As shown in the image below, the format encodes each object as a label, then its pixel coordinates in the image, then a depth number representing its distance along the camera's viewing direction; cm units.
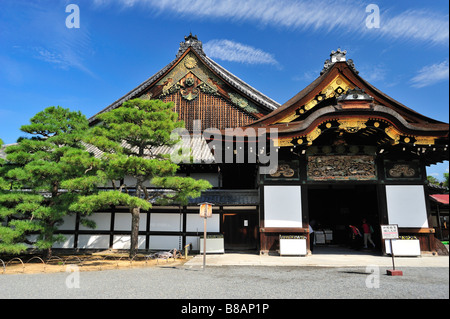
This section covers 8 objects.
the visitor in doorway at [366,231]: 1458
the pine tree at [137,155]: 1038
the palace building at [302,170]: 1162
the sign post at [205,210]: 945
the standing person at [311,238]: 1302
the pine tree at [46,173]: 1061
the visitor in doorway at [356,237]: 1459
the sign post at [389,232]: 813
